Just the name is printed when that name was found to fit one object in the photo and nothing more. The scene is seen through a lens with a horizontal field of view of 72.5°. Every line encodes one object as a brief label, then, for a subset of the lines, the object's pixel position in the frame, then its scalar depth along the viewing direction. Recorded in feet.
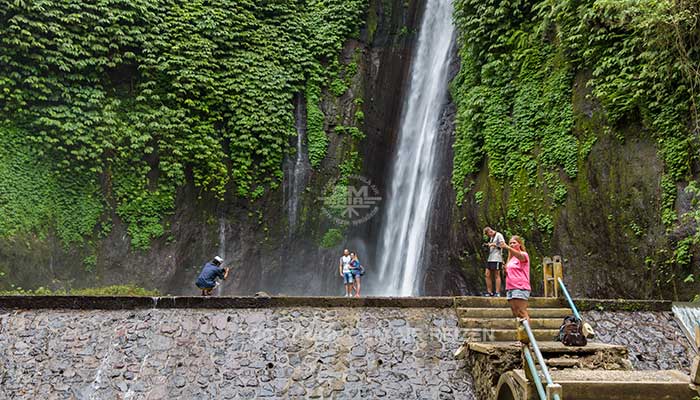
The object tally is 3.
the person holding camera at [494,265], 32.60
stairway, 25.31
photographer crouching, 31.60
